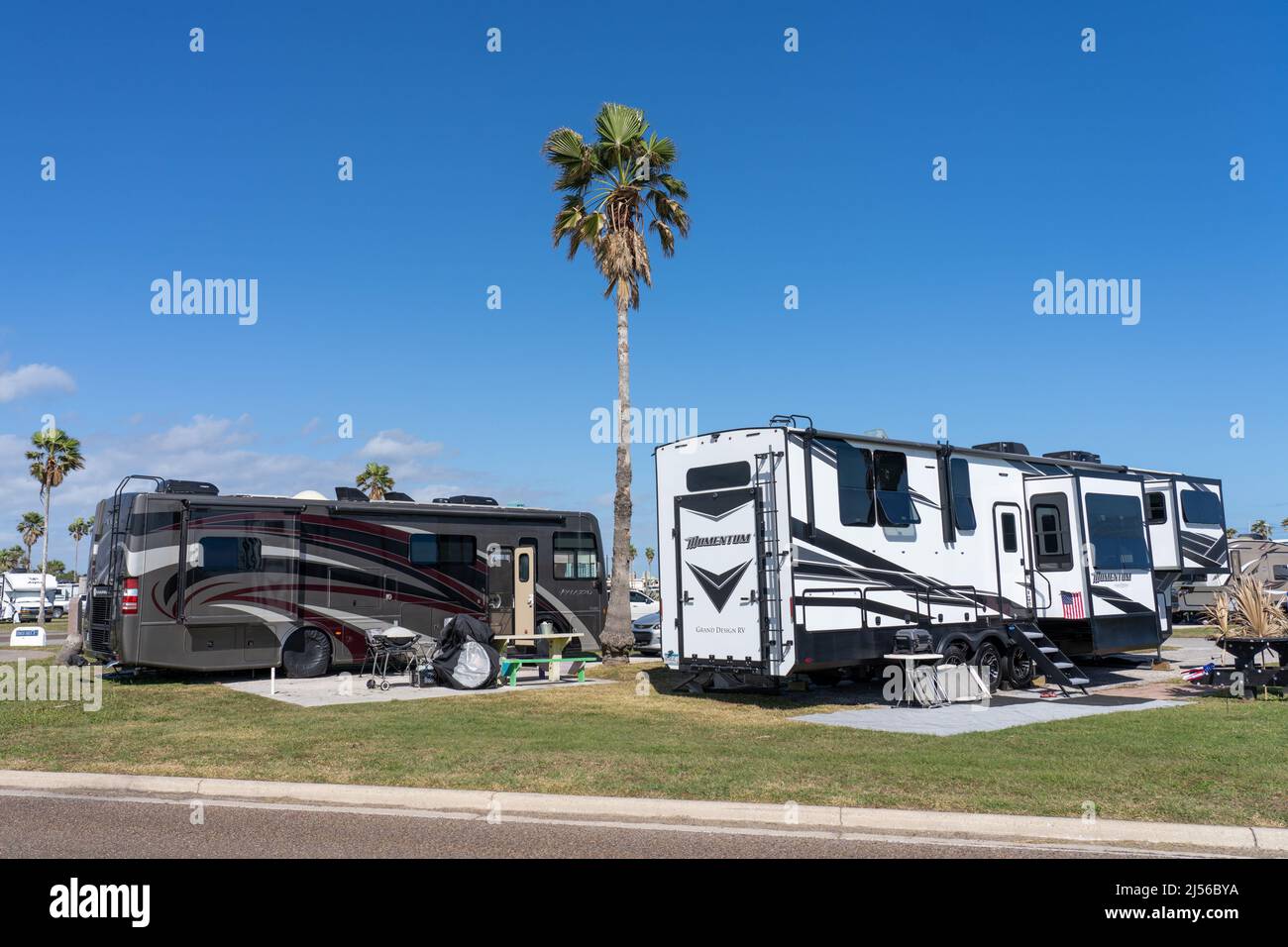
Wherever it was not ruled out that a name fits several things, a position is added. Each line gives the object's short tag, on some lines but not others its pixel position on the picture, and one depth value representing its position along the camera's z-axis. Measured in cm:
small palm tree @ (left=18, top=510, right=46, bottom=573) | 9031
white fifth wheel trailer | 1338
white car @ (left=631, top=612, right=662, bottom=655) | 2472
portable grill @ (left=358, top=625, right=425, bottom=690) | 1714
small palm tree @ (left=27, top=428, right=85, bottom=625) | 4947
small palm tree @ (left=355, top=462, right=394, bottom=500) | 5500
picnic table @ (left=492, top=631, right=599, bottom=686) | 1728
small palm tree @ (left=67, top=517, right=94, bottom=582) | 10594
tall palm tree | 2300
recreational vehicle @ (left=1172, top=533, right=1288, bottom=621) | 3114
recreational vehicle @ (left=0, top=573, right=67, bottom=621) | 5225
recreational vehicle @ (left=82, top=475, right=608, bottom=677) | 1681
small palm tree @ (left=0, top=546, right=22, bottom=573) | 11056
